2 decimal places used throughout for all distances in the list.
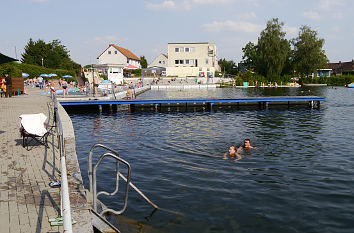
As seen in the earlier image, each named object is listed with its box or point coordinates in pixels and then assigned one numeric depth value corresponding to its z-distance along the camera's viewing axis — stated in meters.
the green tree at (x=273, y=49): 82.94
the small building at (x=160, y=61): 119.12
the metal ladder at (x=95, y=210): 6.29
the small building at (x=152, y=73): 98.45
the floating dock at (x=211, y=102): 30.58
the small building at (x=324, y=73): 119.56
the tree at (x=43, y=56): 93.94
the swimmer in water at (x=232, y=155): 13.19
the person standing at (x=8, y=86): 28.03
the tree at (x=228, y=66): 121.38
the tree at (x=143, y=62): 138.69
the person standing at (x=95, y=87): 33.02
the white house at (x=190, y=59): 87.75
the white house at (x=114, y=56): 100.41
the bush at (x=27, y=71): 45.03
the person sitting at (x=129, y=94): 32.56
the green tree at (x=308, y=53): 87.44
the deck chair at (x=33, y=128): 10.35
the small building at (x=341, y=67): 126.40
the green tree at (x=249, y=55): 105.95
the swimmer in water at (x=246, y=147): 14.07
